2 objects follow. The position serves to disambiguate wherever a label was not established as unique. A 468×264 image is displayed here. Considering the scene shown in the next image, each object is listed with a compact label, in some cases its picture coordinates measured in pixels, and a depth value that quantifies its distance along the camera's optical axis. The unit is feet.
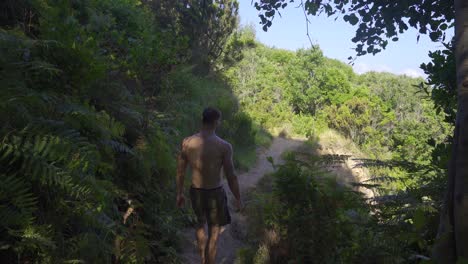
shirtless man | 15.03
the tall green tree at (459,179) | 7.72
